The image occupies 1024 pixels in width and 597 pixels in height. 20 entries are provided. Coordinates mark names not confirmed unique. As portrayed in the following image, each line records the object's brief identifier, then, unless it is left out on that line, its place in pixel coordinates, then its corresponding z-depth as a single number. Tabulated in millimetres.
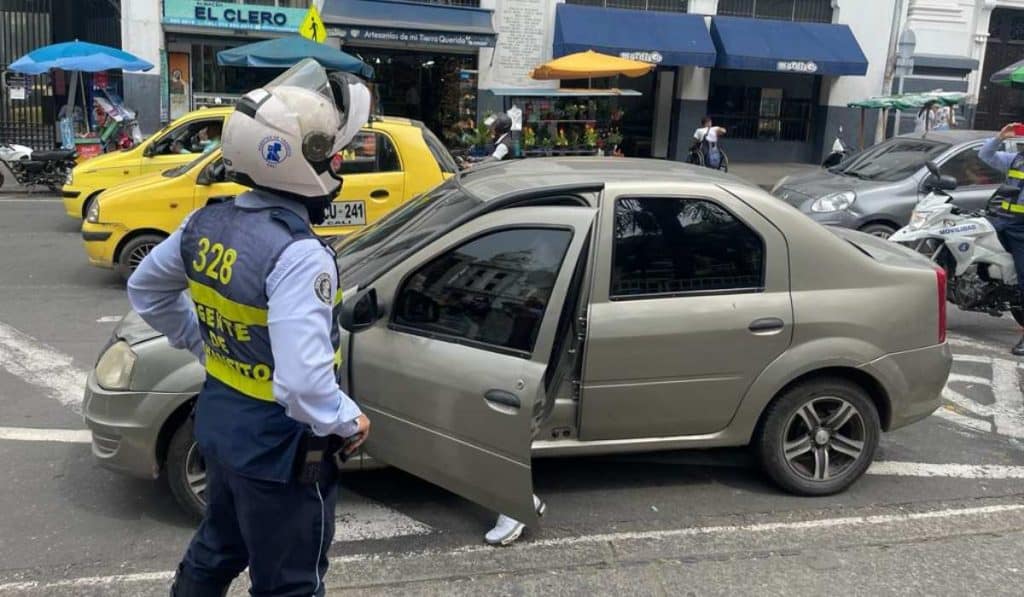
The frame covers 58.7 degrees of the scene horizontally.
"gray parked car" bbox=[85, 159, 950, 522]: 3650
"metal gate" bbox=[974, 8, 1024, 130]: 22875
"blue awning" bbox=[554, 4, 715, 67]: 19188
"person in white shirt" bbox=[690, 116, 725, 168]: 16391
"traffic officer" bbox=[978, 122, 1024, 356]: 7102
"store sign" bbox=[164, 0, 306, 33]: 17766
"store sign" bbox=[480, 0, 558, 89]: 19750
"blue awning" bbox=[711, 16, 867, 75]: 20062
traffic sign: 14398
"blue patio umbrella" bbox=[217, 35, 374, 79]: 15141
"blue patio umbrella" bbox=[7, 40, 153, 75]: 15008
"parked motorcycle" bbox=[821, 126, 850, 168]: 12875
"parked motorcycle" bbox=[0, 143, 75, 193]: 14383
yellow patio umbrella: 16156
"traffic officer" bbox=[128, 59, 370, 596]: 2287
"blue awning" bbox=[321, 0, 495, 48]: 18250
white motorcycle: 7453
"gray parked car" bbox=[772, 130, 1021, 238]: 9695
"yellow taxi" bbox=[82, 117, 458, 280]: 8383
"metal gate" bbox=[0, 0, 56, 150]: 18250
